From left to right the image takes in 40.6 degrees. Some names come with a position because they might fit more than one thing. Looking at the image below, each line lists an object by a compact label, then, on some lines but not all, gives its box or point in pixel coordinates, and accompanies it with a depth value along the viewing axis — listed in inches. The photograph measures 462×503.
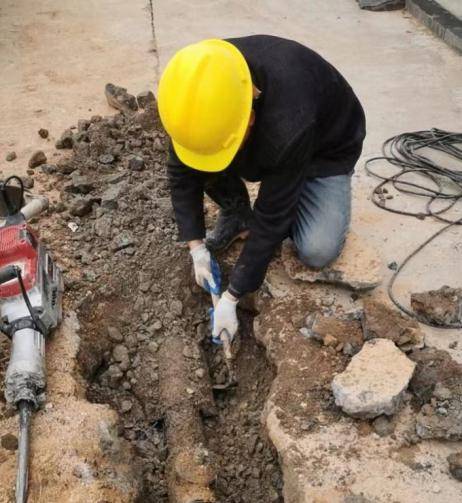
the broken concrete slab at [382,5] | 266.3
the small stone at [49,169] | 158.6
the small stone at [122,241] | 130.5
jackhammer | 91.4
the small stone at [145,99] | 184.6
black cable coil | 143.5
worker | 86.9
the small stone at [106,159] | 158.4
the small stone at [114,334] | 114.3
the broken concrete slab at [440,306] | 110.5
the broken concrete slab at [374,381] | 93.3
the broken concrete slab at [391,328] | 104.1
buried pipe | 92.2
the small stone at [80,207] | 140.8
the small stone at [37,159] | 160.7
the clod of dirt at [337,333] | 105.4
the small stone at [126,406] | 105.7
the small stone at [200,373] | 110.1
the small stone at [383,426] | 94.3
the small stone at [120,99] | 187.3
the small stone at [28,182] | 151.1
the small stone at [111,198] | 141.5
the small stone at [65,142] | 170.1
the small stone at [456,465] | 88.0
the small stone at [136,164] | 155.3
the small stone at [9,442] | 90.0
